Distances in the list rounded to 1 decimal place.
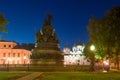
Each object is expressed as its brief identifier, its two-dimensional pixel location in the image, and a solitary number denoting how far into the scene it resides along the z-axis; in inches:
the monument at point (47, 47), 885.7
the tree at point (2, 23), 740.4
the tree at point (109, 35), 1052.9
